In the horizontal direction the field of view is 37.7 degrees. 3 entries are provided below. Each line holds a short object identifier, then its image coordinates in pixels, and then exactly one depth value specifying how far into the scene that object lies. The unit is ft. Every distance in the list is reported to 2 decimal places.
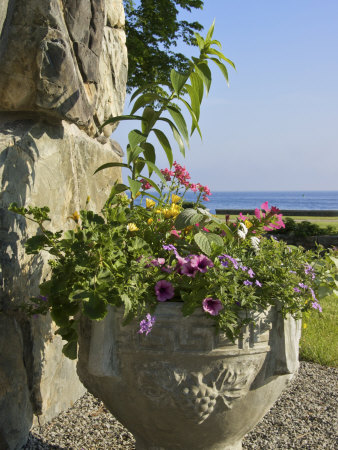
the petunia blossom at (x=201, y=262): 5.70
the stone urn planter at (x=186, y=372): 5.63
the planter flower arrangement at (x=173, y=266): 5.60
